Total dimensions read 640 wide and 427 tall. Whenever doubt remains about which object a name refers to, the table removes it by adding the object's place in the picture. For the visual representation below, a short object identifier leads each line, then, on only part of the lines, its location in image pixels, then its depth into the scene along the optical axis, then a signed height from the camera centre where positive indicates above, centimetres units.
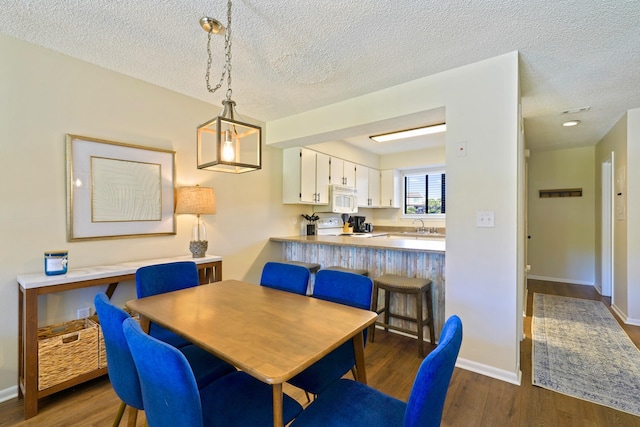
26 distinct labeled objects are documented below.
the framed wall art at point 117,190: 233 +22
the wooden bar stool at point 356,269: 311 -60
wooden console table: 184 -59
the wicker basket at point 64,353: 191 -92
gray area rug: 204 -122
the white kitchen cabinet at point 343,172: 458 +68
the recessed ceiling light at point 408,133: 357 +105
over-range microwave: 444 +22
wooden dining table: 104 -51
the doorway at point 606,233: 423 -29
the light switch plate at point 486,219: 225 -4
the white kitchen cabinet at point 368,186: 524 +51
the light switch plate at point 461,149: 237 +52
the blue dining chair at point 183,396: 88 -61
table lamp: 280 +10
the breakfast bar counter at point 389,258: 281 -48
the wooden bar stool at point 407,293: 253 -75
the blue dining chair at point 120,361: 124 -63
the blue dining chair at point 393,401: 87 -77
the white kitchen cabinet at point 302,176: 392 +52
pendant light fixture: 165 +51
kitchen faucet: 563 -29
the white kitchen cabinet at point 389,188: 579 +51
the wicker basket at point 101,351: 213 -98
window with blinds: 562 +40
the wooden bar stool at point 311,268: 349 -63
